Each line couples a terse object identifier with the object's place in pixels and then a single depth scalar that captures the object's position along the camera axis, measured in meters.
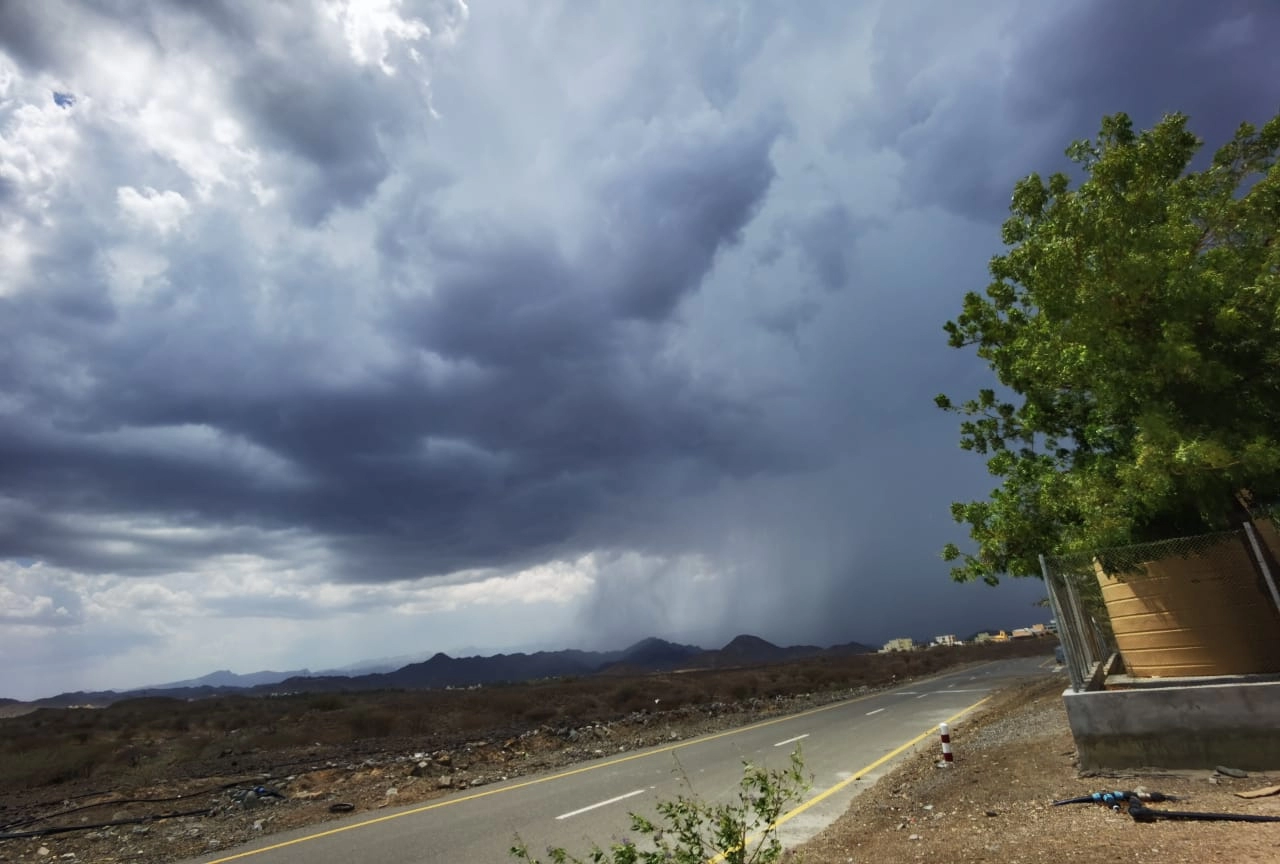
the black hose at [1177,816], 6.80
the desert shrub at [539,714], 36.62
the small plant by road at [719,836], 4.11
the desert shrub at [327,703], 47.91
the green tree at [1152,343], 8.53
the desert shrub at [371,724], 32.62
